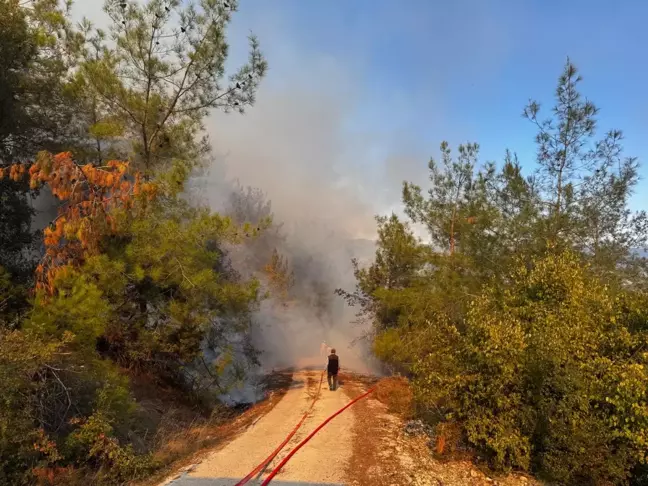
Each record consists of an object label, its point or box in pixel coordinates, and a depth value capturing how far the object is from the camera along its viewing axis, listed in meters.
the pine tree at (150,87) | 12.37
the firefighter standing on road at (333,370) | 15.97
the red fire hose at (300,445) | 6.44
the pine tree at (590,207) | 10.70
